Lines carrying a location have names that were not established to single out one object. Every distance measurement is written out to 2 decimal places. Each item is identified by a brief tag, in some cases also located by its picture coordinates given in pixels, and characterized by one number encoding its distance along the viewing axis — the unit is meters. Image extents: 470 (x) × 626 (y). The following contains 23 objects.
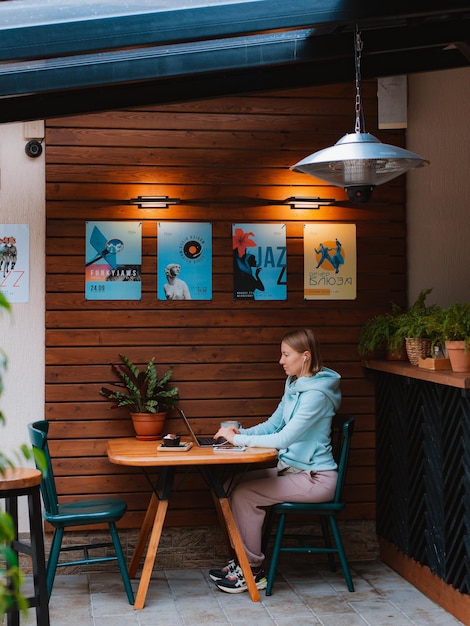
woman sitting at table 5.08
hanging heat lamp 3.75
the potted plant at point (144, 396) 5.42
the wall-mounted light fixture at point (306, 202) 5.76
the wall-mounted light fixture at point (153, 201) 5.61
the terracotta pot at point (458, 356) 4.53
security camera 5.54
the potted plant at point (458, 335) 4.53
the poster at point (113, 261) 5.59
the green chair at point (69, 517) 4.83
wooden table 4.77
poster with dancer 5.80
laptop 5.18
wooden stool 3.74
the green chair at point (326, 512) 5.09
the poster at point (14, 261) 5.54
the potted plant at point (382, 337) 5.46
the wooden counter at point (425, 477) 4.51
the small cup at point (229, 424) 5.33
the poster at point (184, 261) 5.65
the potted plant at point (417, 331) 5.02
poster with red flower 5.71
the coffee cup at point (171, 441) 5.04
